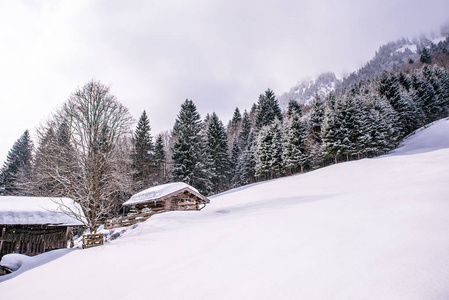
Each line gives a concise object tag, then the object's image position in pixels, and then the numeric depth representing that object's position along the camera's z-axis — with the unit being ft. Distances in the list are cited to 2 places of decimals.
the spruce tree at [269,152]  135.13
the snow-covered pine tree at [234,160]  160.35
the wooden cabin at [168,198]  62.08
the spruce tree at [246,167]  153.89
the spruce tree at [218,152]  140.58
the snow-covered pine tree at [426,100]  155.17
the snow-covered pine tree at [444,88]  157.18
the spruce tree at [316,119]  133.66
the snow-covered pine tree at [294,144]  124.47
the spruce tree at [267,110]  175.11
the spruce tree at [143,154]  105.91
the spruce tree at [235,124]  225.02
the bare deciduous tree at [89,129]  54.34
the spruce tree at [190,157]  104.78
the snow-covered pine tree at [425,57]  282.97
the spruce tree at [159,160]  120.92
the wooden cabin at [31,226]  49.16
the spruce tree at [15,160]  115.75
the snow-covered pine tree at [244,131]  180.11
